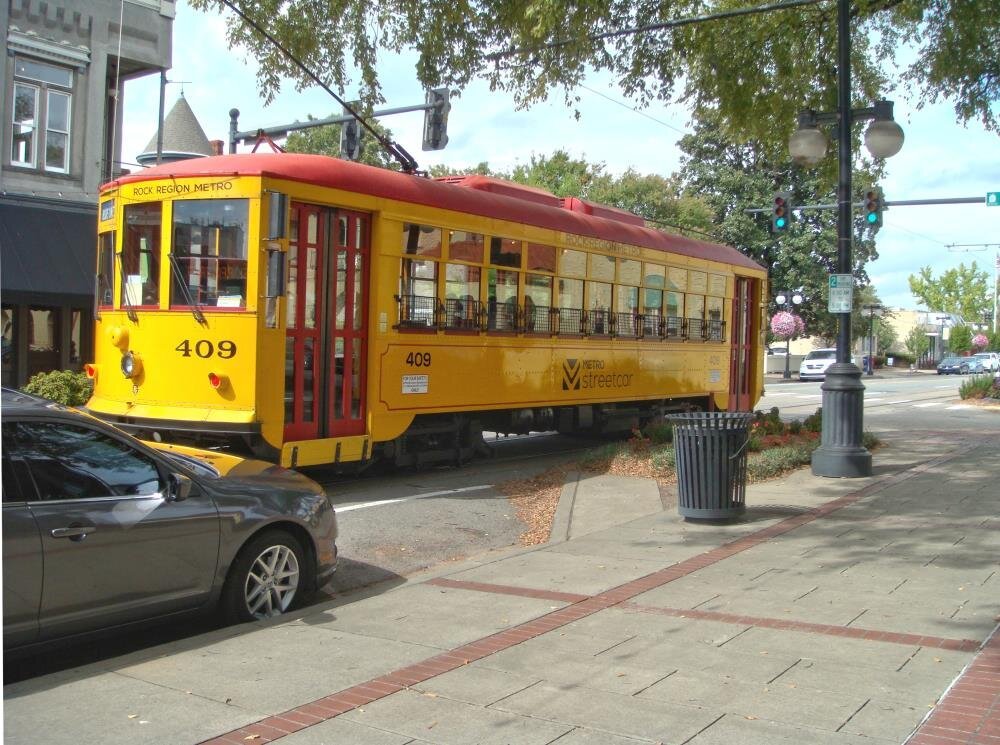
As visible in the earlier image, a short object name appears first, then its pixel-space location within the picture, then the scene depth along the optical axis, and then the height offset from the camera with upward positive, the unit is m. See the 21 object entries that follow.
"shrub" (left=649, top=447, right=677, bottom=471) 11.84 -1.02
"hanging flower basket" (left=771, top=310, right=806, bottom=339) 46.91 +2.47
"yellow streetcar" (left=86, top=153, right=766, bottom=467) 9.93 +0.63
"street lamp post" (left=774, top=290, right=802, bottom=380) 27.50 +2.18
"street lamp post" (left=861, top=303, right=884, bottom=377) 47.50 +3.02
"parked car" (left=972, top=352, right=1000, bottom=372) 67.75 +1.64
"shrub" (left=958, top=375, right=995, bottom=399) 29.09 -0.16
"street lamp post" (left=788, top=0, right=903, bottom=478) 11.91 +0.25
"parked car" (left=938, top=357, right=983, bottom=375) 67.88 +1.12
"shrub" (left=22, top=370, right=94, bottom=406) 15.26 -0.45
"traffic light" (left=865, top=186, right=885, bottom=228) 17.95 +3.07
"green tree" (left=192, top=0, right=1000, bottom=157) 12.41 +4.43
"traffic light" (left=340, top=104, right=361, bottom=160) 17.11 +3.83
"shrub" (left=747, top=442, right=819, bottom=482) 12.03 -1.02
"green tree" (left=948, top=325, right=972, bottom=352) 88.12 +3.73
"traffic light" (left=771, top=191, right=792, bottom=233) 19.98 +3.32
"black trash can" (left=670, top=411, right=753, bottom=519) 9.05 -0.79
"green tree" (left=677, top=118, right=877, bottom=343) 45.38 +7.15
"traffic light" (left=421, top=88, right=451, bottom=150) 14.44 +3.60
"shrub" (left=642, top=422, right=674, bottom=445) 14.23 -0.85
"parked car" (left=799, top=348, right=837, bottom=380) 49.78 +0.72
